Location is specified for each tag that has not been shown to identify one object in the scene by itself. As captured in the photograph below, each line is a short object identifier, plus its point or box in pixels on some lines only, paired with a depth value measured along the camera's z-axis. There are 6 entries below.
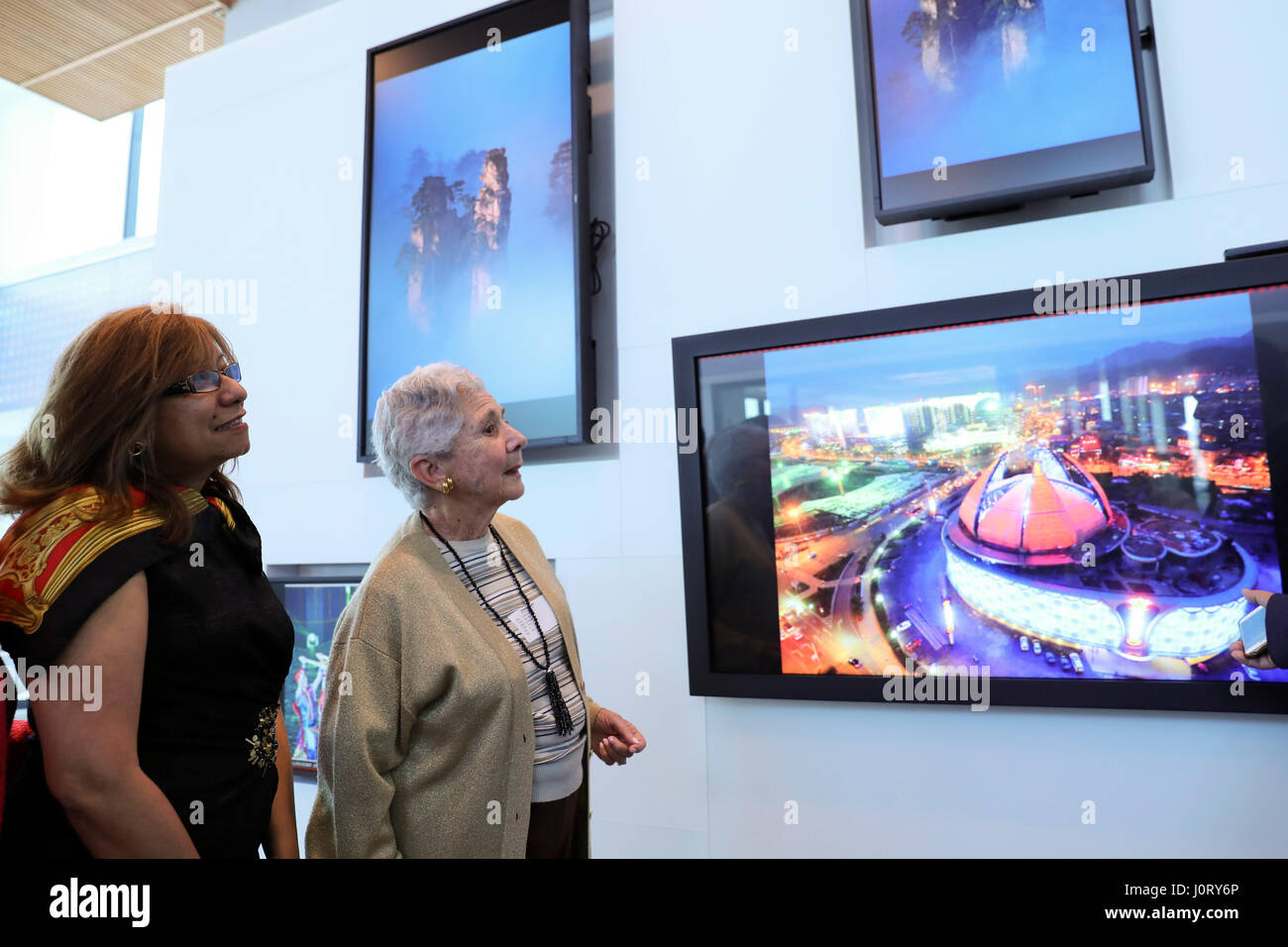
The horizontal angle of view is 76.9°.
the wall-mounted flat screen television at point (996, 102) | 1.92
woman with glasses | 1.01
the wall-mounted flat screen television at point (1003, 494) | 1.74
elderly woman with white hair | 1.45
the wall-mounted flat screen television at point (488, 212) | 2.55
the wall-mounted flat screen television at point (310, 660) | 2.91
